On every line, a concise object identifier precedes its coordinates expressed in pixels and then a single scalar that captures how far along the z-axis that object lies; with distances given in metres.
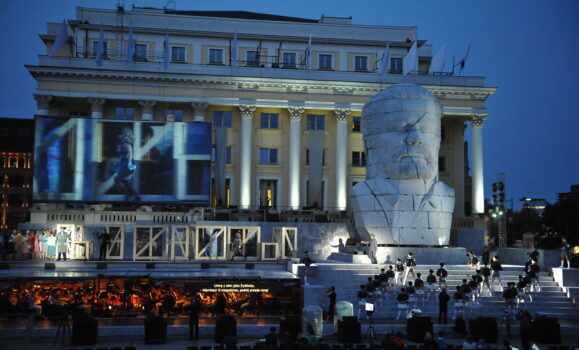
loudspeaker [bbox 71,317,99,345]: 22.08
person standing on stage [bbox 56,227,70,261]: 39.09
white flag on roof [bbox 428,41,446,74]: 60.59
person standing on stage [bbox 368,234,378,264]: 35.75
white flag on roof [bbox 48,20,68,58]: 56.16
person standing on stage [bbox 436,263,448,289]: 29.11
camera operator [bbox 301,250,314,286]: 31.51
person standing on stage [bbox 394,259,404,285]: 31.46
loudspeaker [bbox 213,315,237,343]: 22.67
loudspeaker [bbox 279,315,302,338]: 22.56
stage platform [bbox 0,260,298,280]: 31.22
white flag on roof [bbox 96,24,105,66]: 56.42
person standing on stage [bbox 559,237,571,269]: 34.41
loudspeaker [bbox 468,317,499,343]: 23.16
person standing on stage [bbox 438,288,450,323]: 26.66
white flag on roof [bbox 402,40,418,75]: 58.88
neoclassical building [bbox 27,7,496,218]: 58.22
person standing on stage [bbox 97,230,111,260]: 39.97
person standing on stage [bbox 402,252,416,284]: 31.20
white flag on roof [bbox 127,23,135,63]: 57.00
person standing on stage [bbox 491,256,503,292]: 30.44
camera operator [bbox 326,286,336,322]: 27.48
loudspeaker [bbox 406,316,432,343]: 22.94
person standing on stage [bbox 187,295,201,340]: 23.56
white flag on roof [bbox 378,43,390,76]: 59.42
